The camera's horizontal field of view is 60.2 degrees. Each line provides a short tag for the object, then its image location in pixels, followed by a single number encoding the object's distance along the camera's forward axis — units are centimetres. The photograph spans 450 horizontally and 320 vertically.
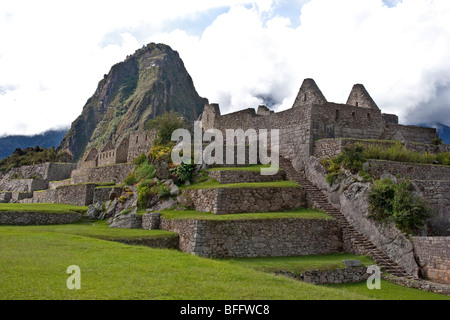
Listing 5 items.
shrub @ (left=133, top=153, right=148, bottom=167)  2708
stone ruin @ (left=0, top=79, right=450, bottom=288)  1675
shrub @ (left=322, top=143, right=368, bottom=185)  1989
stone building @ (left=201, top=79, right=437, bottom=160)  2372
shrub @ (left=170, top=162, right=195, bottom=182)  2312
